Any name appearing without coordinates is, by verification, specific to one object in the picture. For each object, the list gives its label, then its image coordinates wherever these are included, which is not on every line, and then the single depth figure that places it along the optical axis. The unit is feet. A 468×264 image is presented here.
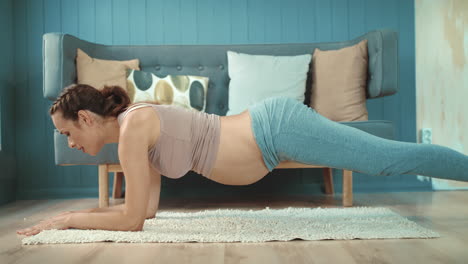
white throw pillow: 9.41
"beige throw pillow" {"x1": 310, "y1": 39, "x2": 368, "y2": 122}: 9.20
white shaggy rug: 5.65
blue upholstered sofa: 8.30
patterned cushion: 9.46
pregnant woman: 5.24
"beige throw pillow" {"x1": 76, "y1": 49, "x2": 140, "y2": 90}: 9.37
